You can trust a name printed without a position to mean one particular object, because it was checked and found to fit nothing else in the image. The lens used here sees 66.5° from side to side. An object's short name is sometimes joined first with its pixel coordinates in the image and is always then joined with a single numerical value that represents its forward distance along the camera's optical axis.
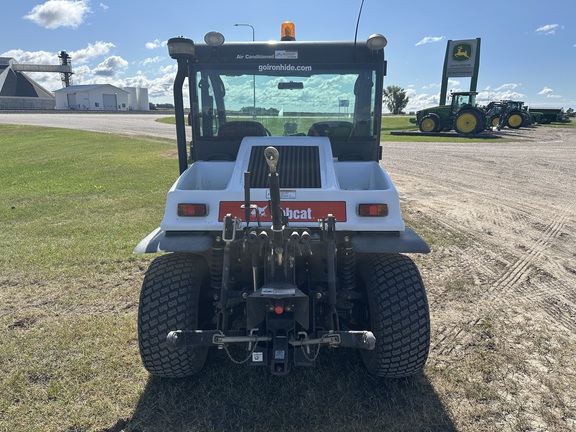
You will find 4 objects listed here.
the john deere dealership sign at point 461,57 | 27.58
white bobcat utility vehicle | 2.63
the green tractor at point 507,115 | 28.95
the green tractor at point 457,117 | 23.34
